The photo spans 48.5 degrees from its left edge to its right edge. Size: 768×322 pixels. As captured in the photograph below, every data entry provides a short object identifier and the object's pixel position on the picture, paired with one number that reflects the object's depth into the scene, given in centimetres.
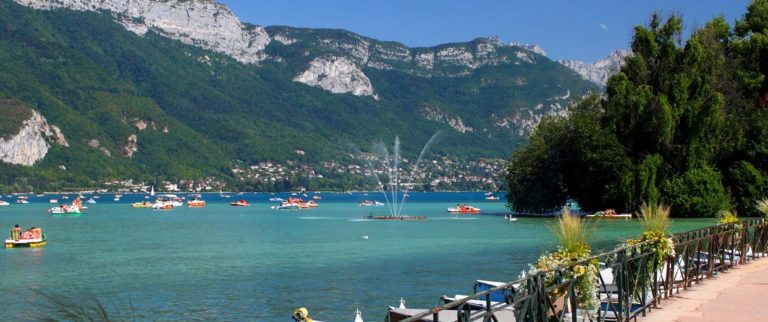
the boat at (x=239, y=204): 14825
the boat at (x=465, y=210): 10031
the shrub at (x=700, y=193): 6166
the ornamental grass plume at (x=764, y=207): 2581
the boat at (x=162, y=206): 13625
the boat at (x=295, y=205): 13462
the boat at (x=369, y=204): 15325
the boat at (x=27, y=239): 5347
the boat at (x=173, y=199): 15692
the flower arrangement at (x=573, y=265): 1078
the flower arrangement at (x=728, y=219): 2174
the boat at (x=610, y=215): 6400
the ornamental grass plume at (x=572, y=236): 1227
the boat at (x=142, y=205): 14164
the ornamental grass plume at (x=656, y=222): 1532
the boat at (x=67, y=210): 10738
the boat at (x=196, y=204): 14462
